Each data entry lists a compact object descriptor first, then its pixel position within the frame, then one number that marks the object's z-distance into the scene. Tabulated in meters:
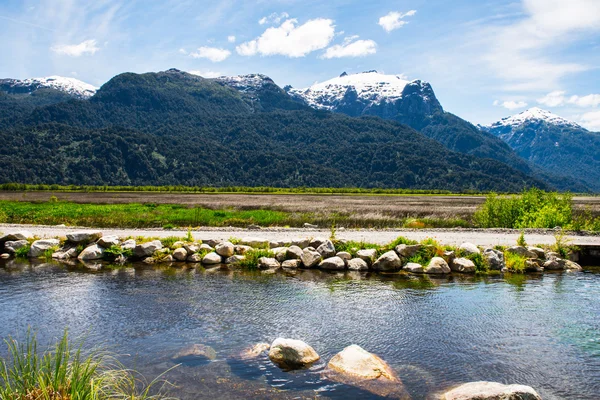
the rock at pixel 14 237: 24.86
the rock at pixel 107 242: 23.05
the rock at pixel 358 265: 20.61
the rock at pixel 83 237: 23.39
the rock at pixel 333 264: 20.70
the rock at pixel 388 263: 20.36
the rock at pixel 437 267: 19.92
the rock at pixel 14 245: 24.00
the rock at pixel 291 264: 21.16
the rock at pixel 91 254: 22.59
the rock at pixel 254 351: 10.45
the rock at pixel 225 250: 22.39
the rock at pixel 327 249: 21.77
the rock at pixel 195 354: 10.26
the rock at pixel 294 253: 21.61
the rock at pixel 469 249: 21.06
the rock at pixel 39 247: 23.39
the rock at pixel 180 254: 22.55
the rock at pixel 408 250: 21.06
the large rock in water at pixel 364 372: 8.90
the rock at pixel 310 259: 21.16
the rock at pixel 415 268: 20.08
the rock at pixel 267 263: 21.22
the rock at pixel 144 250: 22.91
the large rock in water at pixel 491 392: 7.82
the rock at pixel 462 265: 20.06
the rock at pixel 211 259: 21.88
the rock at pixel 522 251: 21.41
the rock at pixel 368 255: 20.94
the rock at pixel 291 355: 9.98
